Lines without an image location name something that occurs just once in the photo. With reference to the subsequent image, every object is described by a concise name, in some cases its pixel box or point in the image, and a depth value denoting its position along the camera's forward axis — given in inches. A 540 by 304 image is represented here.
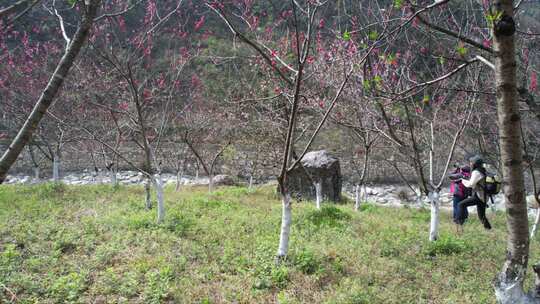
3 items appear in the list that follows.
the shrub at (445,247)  212.7
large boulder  508.4
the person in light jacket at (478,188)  270.5
